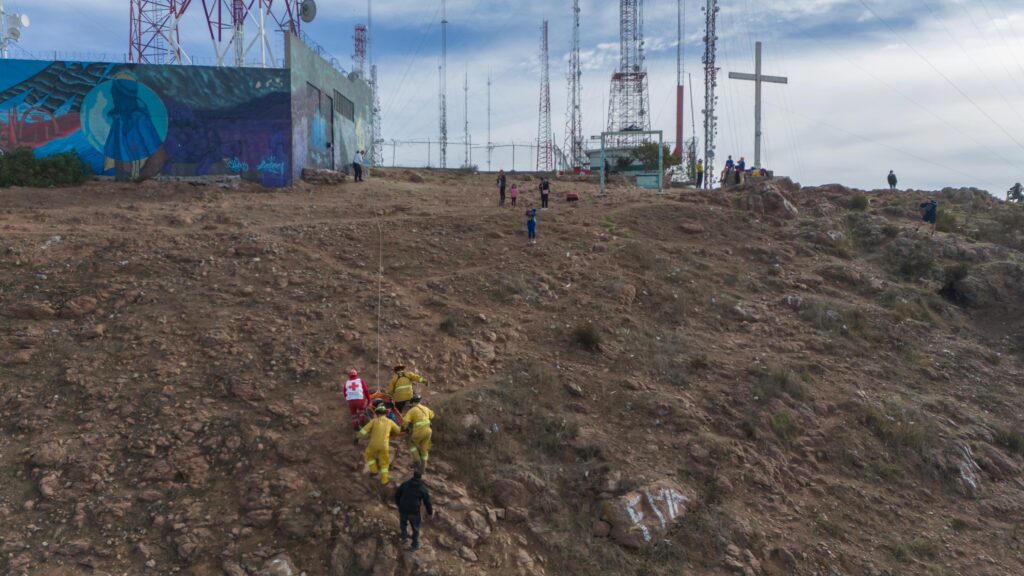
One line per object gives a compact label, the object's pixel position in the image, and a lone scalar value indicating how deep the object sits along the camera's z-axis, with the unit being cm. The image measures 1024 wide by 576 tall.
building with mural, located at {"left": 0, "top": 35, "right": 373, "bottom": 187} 2258
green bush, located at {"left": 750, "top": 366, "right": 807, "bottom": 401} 1210
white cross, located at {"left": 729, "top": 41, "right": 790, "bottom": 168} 2666
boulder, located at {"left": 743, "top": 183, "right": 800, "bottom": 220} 2179
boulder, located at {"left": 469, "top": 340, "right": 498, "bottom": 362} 1217
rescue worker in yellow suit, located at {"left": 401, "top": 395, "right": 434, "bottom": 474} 889
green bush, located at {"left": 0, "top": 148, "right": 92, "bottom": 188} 2108
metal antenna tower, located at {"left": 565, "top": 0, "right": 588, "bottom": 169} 4638
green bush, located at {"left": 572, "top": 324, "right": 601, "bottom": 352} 1295
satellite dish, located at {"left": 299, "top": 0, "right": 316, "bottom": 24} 2648
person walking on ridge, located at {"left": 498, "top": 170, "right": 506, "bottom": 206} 2251
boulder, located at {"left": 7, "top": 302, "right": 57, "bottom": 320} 1170
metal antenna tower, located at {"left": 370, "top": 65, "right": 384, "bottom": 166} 3996
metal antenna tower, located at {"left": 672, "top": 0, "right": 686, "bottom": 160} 4372
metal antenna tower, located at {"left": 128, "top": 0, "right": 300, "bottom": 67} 2389
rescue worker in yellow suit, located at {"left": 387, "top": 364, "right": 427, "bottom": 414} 977
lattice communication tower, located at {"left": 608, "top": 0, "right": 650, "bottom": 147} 4444
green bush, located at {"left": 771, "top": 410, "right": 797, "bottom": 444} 1122
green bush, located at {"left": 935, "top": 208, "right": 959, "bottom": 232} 2186
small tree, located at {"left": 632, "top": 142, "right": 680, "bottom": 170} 4012
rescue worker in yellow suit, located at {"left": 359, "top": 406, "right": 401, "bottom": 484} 842
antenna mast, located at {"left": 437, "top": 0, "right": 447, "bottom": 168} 4214
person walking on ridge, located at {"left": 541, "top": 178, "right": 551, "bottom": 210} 2157
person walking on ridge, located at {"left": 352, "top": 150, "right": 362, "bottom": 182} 2683
